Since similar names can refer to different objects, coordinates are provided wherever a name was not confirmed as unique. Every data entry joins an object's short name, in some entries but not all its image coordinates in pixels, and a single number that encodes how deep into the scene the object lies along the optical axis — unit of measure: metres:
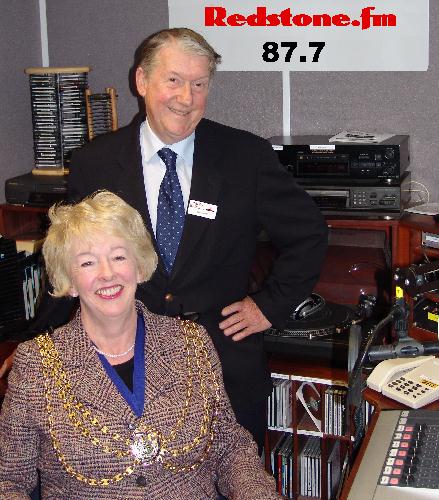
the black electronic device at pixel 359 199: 2.80
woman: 1.84
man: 2.22
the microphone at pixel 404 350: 1.74
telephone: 2.10
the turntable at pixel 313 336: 2.87
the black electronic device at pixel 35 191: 3.15
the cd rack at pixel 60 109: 3.23
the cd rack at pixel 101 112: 3.22
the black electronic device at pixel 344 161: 2.79
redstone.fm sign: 3.02
